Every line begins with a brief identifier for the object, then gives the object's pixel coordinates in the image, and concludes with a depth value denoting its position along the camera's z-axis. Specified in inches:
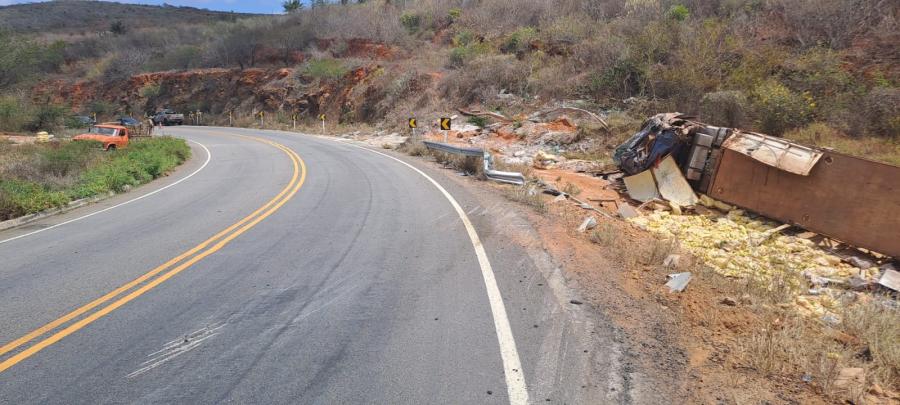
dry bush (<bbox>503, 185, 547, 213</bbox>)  396.2
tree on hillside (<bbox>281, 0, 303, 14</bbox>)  2664.9
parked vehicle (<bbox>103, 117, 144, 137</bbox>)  1081.8
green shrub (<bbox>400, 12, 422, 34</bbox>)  1947.6
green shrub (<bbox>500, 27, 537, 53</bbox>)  1296.8
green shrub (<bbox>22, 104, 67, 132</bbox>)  1173.7
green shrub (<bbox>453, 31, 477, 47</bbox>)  1560.0
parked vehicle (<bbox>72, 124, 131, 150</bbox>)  806.5
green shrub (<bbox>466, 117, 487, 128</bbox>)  1008.9
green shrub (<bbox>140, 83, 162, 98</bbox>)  2178.9
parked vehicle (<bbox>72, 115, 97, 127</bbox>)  1353.6
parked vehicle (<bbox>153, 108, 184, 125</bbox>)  1810.5
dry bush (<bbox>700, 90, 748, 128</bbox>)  642.2
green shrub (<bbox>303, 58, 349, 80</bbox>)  1689.8
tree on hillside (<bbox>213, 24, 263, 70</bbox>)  2213.3
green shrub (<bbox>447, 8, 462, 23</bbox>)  1842.2
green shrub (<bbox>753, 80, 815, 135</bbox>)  599.2
